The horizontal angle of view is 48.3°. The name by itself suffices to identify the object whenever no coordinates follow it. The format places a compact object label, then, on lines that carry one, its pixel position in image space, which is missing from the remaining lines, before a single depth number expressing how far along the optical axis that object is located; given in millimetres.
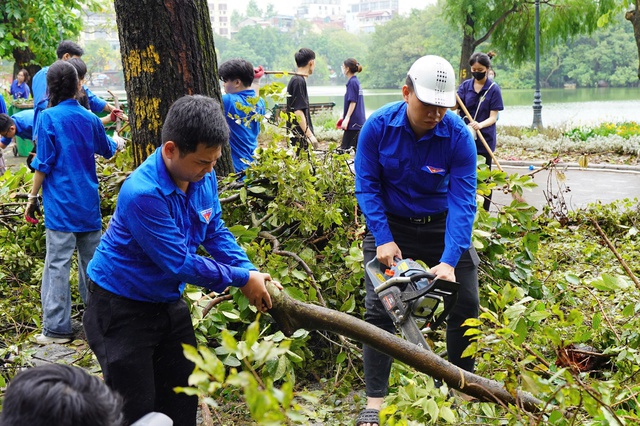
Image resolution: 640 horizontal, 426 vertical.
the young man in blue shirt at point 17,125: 5883
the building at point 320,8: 174375
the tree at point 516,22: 20500
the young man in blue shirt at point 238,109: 5779
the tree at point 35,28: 17055
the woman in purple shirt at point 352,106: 10750
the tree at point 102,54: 56212
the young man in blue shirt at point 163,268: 2754
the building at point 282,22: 113688
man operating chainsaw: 3594
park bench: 22781
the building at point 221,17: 129375
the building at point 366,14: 142625
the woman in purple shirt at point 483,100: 7980
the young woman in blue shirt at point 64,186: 4832
